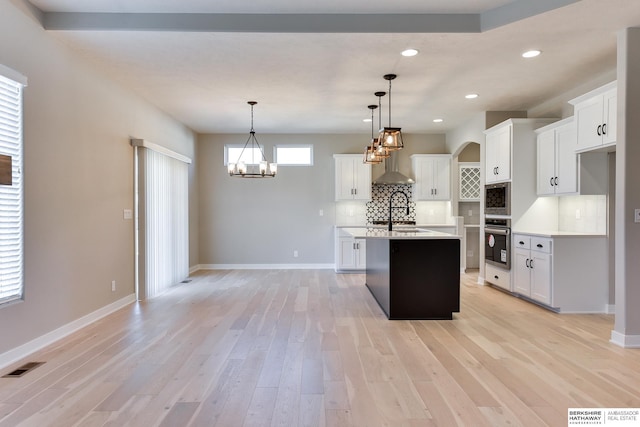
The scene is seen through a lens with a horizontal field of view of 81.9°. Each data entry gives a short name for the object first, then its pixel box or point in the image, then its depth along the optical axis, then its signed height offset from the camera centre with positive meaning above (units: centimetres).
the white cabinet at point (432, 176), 733 +64
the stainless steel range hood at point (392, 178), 688 +57
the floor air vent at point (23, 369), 267 -120
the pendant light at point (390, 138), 407 +78
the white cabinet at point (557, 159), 433 +61
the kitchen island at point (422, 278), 408 -77
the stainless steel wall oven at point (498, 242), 518 -50
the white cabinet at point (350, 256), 704 -91
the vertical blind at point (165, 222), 515 -19
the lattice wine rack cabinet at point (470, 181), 752 +56
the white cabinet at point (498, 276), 520 -101
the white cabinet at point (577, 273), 430 -77
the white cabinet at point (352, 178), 733 +61
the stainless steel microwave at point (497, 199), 524 +14
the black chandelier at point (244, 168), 557 +63
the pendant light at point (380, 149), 419 +68
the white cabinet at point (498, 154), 523 +81
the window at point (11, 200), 285 +8
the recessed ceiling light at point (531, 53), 364 +154
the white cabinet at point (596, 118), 354 +92
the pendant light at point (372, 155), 456 +70
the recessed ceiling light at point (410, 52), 359 +154
